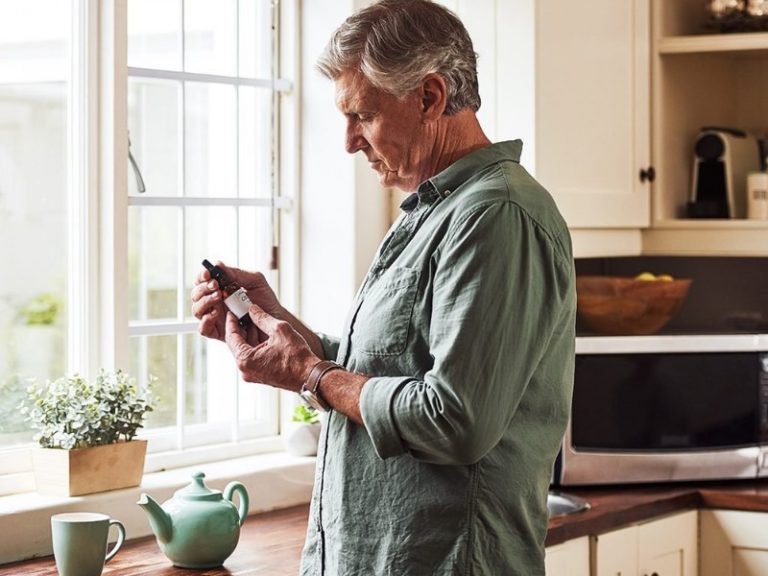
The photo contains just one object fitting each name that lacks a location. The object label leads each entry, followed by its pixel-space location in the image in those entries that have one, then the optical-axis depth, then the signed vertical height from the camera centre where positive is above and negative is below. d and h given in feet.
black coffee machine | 10.09 +0.96
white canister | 9.86 +0.78
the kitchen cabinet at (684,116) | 9.71 +1.47
